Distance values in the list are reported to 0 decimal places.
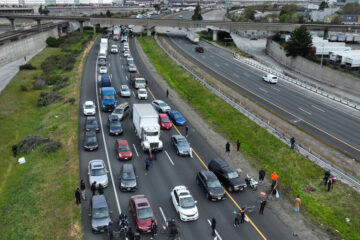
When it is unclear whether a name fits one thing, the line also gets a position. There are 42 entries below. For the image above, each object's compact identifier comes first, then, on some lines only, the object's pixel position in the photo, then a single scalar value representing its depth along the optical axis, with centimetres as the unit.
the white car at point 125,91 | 5603
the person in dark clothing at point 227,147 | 3818
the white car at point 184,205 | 2597
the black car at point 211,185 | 2869
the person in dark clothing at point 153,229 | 2410
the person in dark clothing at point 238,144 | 3903
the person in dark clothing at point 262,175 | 3216
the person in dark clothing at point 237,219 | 2555
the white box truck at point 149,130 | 3722
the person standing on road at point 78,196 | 2739
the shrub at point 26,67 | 8572
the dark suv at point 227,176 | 3020
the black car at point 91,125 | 4159
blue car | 4603
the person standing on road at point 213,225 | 2422
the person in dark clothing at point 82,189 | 2855
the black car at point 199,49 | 9992
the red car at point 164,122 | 4431
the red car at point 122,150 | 3544
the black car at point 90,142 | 3731
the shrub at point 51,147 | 3766
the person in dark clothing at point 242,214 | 2585
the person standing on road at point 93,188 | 2867
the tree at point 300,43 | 9000
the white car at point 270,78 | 6956
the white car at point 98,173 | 3011
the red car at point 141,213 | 2431
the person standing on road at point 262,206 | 2696
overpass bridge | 11306
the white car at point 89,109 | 4769
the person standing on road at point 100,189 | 2852
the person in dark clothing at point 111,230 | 2336
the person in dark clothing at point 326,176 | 3120
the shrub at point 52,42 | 11916
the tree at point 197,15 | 15550
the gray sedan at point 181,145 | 3722
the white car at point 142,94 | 5519
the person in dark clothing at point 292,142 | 3788
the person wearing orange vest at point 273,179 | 3066
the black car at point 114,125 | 4144
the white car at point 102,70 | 6938
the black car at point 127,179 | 2969
